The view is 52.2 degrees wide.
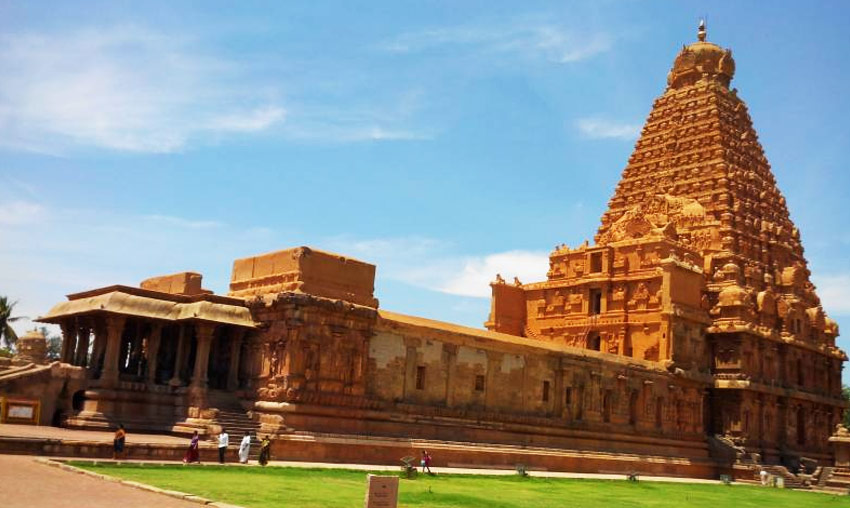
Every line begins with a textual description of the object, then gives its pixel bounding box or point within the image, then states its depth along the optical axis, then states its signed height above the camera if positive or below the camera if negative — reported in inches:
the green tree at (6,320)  2581.2 +195.4
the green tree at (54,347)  4119.1 +211.5
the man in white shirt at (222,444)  1010.7 -47.6
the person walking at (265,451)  1038.4 -53.8
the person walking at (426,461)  1149.1 -57.2
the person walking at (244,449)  1035.3 -52.6
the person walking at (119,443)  892.6 -48.7
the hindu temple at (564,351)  1220.5 +112.8
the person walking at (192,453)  955.3 -57.3
